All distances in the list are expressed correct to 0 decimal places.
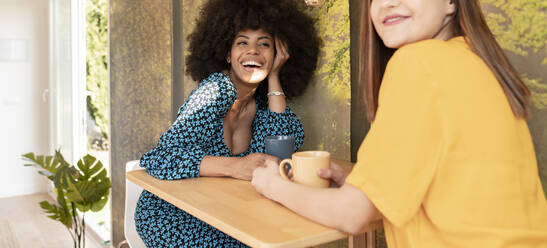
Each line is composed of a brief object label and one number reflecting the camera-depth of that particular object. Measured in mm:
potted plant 2576
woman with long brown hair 740
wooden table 848
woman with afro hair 1573
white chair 2084
